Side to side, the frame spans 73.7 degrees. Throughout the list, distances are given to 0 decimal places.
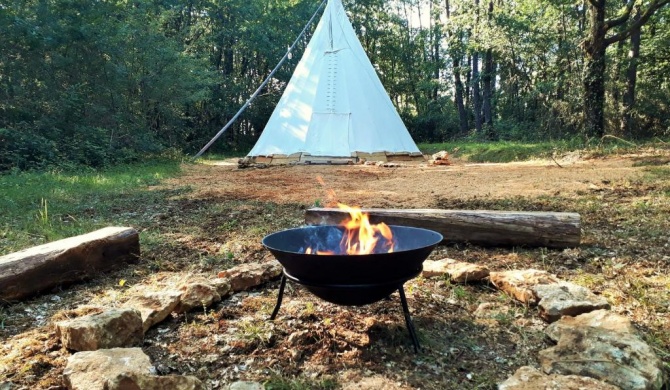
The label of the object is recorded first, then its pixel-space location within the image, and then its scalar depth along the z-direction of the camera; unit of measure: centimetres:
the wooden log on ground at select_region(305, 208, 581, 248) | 322
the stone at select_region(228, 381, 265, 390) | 148
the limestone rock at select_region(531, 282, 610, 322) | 206
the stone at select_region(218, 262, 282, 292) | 256
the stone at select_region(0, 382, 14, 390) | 157
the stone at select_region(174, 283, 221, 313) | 223
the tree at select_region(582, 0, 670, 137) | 1021
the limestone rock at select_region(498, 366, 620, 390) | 142
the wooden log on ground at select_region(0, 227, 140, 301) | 241
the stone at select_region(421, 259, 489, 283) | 261
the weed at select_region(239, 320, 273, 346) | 192
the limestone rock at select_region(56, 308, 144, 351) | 180
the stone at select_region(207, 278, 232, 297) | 242
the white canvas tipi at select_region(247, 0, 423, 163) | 1164
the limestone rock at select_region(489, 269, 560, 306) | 231
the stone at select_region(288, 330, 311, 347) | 188
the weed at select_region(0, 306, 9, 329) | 215
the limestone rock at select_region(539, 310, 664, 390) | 152
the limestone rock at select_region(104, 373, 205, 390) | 139
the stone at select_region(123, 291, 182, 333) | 205
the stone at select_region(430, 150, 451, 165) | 1067
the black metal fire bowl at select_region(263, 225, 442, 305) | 173
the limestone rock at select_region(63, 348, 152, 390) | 148
